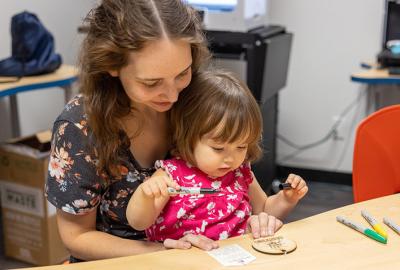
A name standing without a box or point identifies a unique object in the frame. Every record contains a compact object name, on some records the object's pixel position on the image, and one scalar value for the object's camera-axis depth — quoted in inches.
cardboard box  93.6
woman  41.5
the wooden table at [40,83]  88.7
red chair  55.5
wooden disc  38.6
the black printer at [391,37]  109.4
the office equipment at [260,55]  97.4
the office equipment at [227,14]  101.1
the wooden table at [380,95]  126.2
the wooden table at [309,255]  36.5
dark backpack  95.6
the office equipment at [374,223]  41.1
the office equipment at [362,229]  40.1
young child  45.8
